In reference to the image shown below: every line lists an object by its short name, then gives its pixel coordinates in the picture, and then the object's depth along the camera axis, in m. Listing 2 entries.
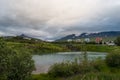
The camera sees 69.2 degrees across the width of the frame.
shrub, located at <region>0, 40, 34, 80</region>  11.13
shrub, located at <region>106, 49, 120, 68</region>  19.02
